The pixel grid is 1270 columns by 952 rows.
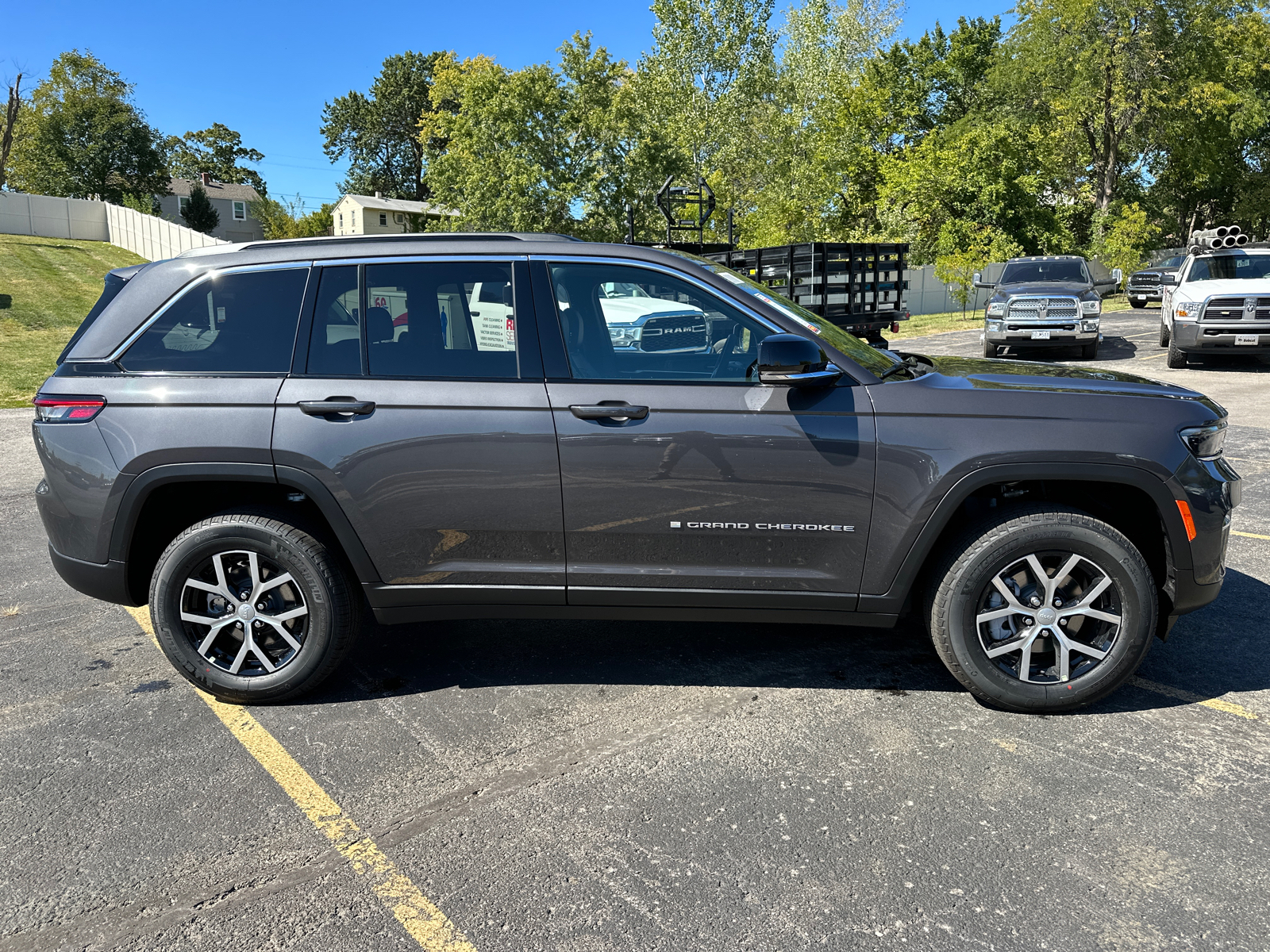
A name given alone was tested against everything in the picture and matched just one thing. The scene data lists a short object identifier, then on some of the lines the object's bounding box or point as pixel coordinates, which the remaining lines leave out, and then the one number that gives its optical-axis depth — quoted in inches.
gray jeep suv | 134.5
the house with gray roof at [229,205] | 2891.2
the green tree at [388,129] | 2935.5
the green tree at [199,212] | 2519.7
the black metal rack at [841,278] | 468.4
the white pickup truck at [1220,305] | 546.9
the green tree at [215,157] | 3341.5
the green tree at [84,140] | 2405.3
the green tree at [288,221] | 2581.2
